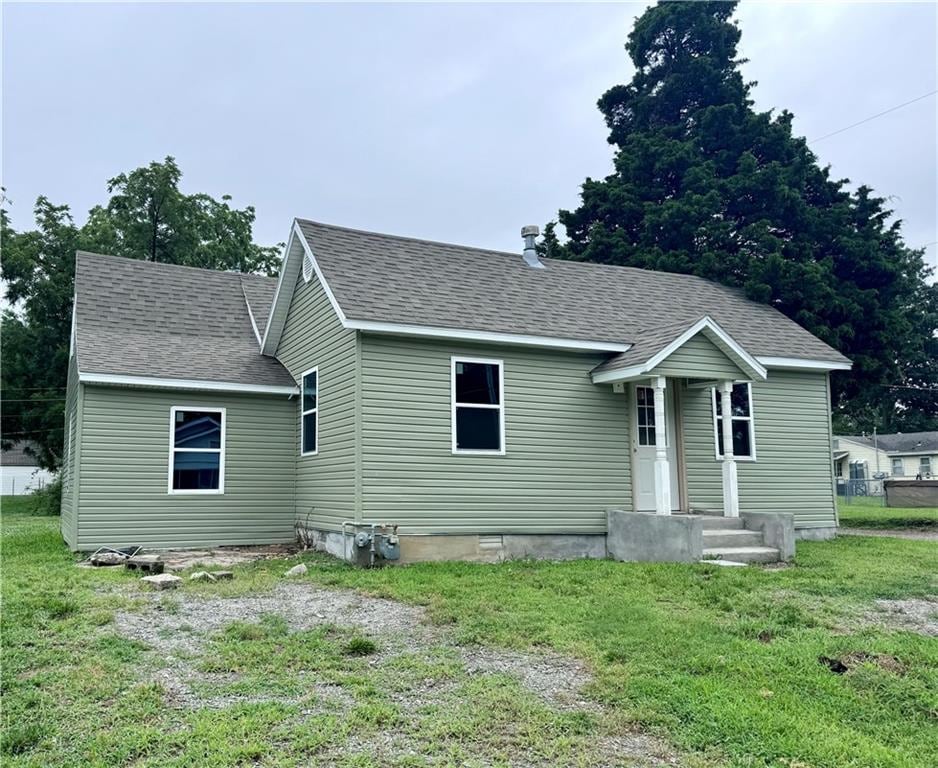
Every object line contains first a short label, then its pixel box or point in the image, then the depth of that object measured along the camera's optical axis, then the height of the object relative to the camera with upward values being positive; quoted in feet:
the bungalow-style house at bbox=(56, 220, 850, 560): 33.32 +2.72
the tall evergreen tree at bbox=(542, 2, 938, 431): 59.77 +23.29
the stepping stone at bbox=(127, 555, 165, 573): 29.58 -3.78
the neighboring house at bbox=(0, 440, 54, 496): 146.82 -0.13
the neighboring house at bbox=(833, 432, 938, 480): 151.64 +0.96
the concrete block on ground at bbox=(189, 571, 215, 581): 27.22 -3.95
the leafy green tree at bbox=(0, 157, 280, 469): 86.07 +26.49
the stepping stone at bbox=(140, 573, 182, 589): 25.57 -3.89
